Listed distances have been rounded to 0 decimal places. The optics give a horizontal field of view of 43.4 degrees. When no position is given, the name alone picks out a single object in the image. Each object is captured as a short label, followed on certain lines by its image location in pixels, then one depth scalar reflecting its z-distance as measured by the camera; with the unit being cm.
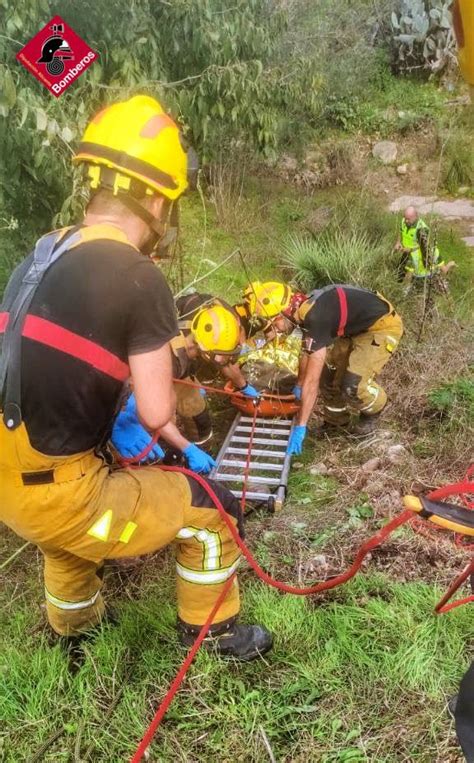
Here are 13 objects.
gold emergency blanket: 486
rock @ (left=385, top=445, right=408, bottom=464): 390
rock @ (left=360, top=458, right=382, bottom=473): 382
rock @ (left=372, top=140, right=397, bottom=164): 1132
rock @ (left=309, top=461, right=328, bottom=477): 411
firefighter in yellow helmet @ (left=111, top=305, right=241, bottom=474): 328
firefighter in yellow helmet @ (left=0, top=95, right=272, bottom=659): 177
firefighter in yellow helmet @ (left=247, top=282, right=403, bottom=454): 414
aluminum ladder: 372
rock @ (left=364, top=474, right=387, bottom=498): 352
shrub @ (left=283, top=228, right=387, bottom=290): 645
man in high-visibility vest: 676
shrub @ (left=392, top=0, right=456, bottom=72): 1168
